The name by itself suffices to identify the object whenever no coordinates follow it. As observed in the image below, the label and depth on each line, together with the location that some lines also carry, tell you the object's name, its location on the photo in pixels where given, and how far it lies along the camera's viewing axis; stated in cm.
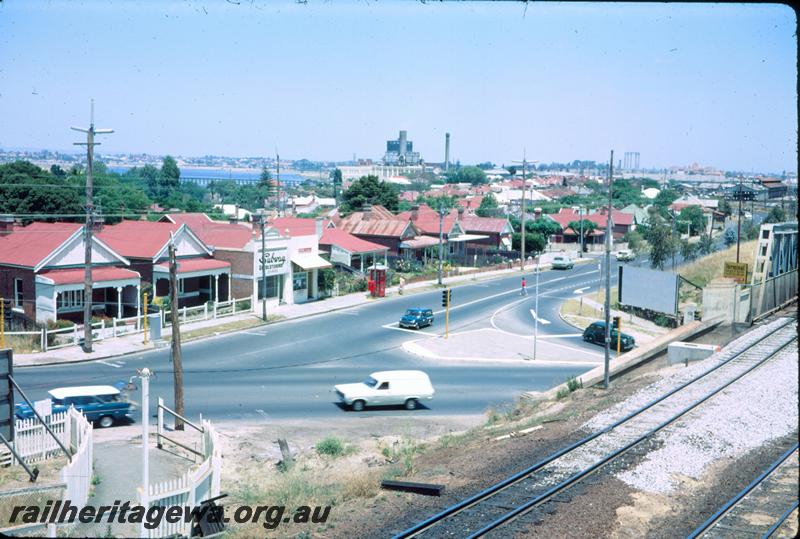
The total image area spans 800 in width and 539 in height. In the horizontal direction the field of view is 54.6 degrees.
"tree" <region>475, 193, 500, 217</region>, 10959
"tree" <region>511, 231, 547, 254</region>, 7788
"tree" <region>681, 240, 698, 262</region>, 6197
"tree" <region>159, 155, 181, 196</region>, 12838
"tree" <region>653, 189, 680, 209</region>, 11834
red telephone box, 4919
